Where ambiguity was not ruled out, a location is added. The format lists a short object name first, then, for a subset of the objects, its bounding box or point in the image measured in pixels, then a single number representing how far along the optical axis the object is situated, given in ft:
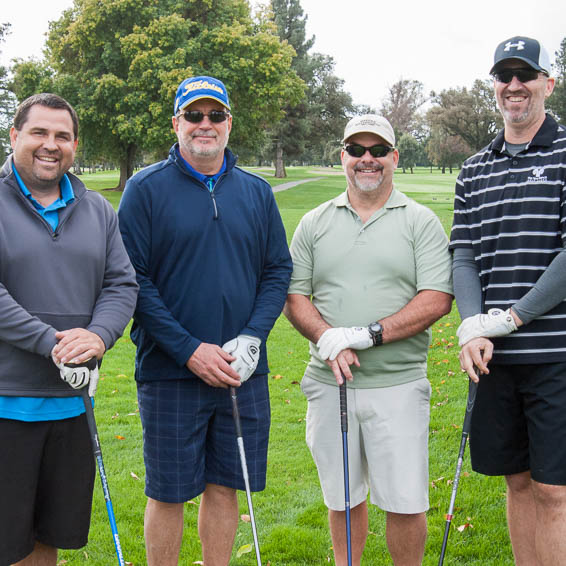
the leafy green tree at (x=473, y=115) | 185.57
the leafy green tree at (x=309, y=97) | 190.80
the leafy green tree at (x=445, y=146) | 215.20
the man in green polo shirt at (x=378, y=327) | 11.89
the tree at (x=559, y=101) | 173.78
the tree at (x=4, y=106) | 135.83
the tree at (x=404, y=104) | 266.16
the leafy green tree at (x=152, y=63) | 106.83
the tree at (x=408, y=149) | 253.92
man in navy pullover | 11.58
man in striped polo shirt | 10.77
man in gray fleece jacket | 9.91
